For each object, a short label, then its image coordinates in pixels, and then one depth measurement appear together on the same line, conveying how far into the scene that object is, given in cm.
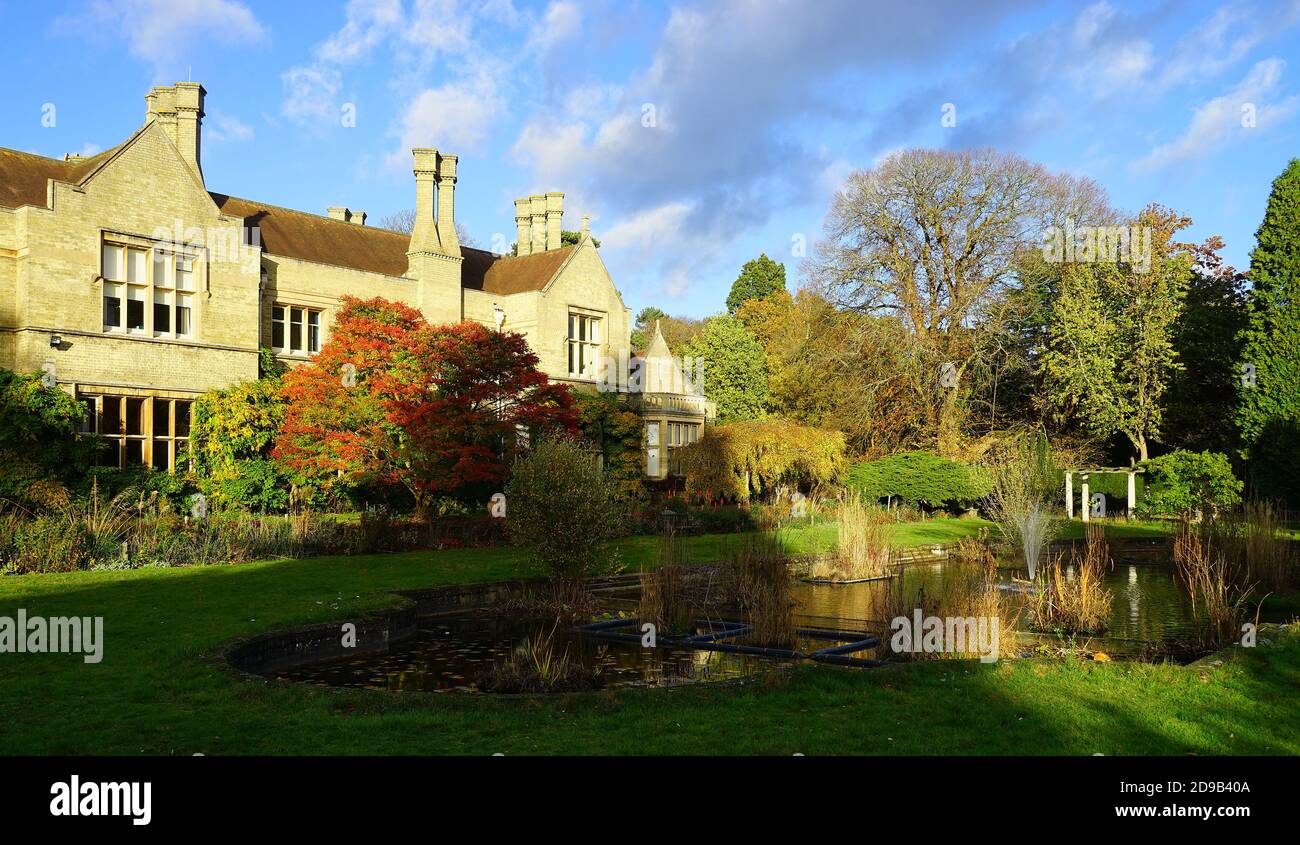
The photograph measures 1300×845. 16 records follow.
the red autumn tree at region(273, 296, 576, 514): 1942
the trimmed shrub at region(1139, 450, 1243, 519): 2583
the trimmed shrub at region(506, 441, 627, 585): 1259
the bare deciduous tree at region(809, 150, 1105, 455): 3444
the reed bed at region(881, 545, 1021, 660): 938
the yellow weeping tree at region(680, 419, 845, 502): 2953
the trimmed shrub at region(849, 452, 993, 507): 3055
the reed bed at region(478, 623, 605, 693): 792
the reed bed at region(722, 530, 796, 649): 1043
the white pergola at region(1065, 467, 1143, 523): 2868
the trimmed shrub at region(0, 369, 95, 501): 1861
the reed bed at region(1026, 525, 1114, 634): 1133
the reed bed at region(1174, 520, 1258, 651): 987
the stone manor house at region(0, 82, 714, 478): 2064
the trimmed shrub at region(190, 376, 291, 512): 2219
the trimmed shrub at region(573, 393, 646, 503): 2747
